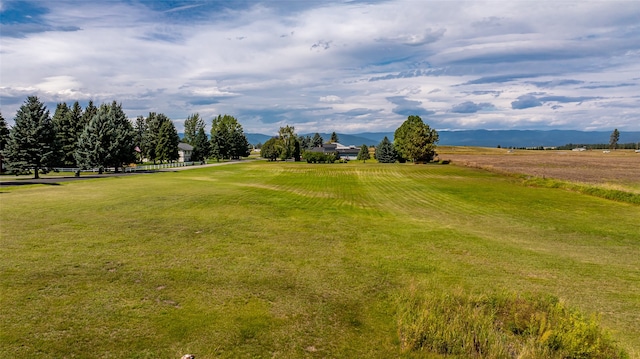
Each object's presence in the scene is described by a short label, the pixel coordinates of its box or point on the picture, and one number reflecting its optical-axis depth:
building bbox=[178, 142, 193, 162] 113.90
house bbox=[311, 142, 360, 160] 163.95
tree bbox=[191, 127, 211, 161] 111.68
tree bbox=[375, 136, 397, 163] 113.50
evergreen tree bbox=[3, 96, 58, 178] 47.53
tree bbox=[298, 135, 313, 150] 183.02
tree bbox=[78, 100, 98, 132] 67.94
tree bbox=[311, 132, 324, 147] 184.88
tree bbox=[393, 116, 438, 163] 95.31
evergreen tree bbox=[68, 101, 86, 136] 67.25
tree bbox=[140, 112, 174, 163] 90.25
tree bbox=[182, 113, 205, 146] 137.50
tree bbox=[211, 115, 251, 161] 124.62
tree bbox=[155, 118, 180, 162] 89.69
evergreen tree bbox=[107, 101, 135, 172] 60.03
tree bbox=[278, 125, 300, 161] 127.50
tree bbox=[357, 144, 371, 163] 131.00
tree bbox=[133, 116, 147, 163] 99.81
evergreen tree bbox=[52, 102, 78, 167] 66.38
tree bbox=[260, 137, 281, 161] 127.69
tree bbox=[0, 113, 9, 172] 61.74
